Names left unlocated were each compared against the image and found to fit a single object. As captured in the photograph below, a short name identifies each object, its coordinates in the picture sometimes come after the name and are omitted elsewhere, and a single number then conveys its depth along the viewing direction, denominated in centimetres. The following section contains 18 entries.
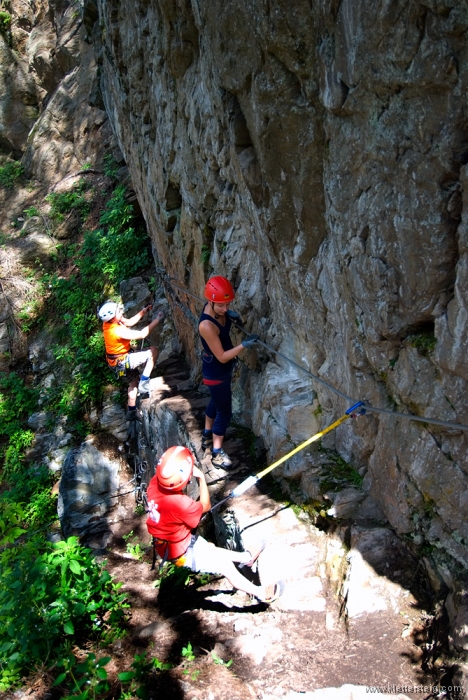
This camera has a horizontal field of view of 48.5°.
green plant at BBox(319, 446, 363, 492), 440
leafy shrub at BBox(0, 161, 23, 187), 1655
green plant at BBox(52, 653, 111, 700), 320
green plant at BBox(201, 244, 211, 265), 691
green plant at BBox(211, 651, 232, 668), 368
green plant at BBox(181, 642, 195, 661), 381
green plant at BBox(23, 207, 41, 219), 1450
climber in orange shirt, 775
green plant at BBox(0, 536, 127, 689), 373
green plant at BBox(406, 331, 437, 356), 329
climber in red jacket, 414
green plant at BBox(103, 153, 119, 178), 1388
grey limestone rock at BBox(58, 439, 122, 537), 852
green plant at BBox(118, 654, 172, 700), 325
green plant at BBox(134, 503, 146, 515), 834
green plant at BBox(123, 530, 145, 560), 694
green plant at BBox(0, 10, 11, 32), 1759
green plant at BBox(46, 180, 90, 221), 1402
